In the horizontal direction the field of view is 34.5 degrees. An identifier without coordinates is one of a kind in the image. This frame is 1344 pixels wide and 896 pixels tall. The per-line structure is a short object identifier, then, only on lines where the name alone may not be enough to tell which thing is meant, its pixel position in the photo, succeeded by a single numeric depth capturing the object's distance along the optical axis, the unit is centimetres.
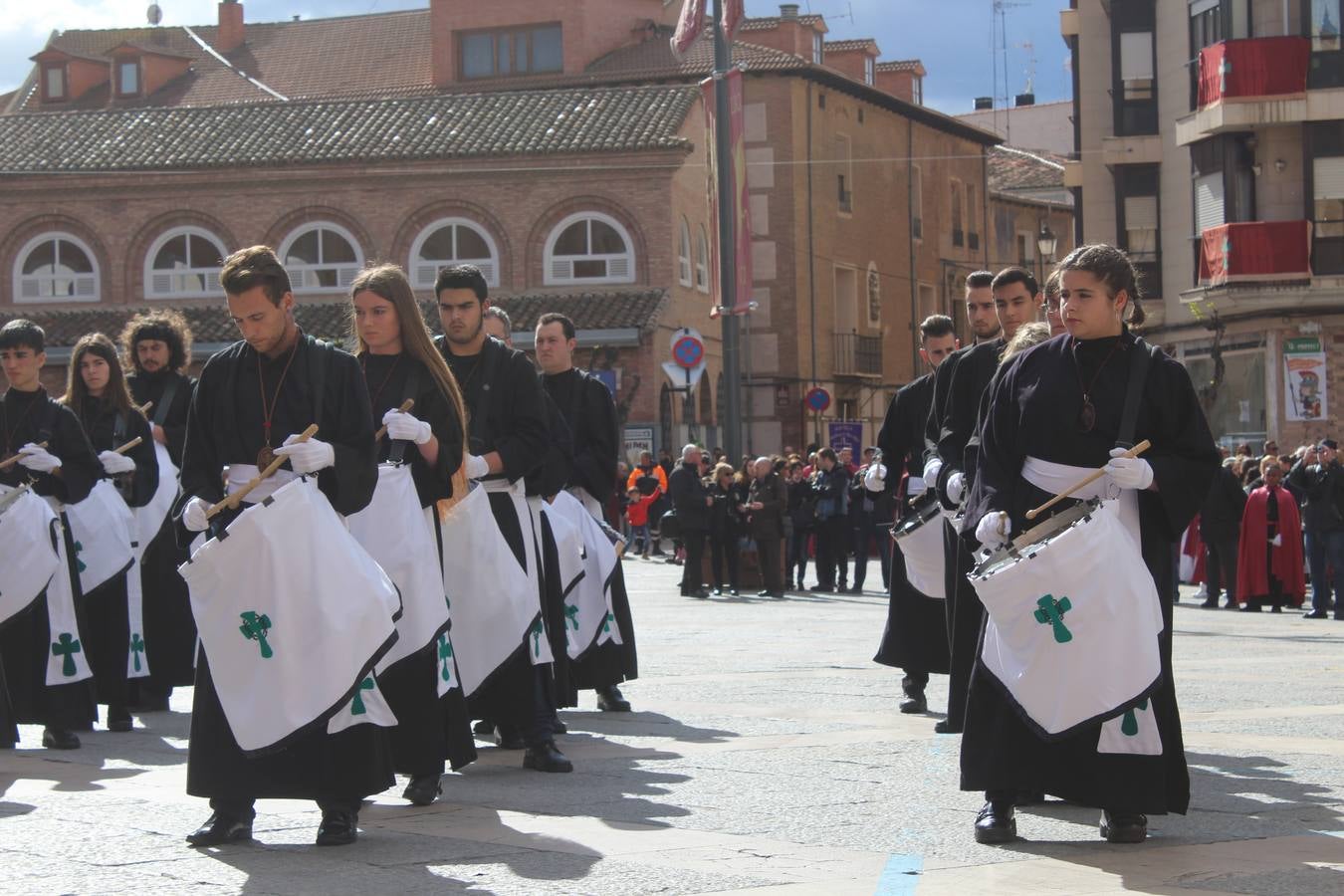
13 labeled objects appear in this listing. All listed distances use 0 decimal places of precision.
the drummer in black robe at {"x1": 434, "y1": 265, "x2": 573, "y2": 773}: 896
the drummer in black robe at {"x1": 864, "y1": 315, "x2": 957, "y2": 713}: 1091
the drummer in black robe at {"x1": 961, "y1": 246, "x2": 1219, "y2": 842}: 690
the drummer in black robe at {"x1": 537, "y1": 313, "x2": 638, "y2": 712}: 1135
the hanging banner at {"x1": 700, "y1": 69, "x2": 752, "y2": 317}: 2912
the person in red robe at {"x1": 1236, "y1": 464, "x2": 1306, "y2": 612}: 2294
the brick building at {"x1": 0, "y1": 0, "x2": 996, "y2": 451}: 4403
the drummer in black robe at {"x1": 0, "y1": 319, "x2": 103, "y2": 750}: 1050
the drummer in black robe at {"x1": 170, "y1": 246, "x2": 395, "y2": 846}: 699
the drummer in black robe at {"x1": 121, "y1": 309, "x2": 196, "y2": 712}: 1175
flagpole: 2842
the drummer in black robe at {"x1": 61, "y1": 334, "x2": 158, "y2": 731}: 1137
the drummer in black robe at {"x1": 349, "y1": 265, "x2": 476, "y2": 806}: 784
